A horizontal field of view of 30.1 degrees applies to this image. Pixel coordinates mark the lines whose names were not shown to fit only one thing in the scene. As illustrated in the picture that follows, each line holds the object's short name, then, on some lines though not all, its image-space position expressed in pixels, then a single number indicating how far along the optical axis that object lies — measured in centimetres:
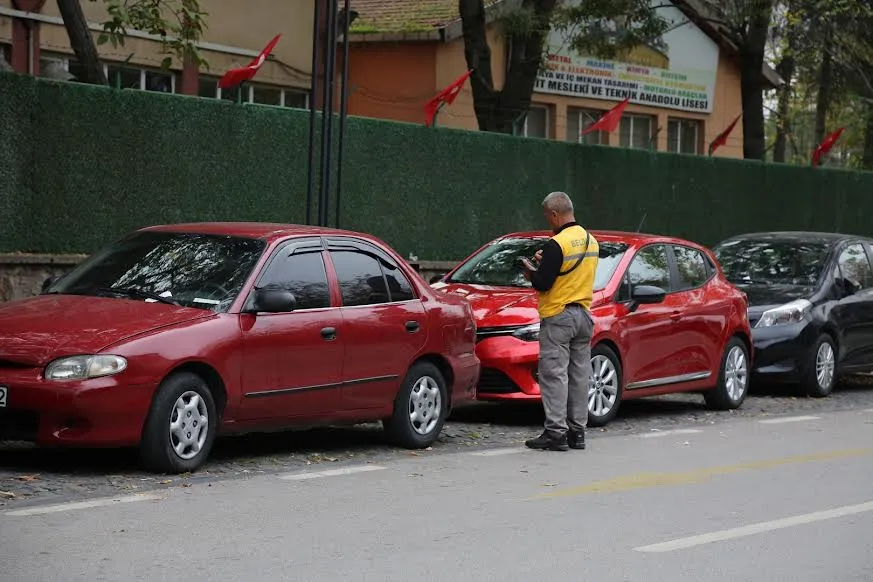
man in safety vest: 1191
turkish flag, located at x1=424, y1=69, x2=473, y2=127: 2039
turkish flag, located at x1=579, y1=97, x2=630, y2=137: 2280
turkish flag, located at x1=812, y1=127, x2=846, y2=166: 2758
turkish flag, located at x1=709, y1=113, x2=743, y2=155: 2567
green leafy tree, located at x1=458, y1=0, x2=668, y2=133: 2230
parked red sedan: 938
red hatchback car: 1331
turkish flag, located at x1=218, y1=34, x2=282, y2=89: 1730
